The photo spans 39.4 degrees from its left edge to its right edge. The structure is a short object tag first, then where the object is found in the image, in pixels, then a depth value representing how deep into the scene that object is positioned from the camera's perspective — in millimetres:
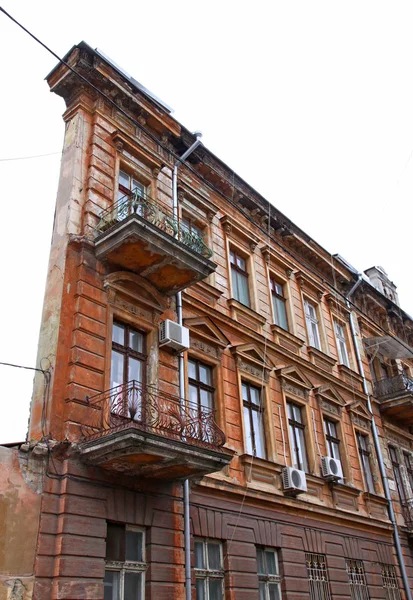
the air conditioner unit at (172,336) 9766
